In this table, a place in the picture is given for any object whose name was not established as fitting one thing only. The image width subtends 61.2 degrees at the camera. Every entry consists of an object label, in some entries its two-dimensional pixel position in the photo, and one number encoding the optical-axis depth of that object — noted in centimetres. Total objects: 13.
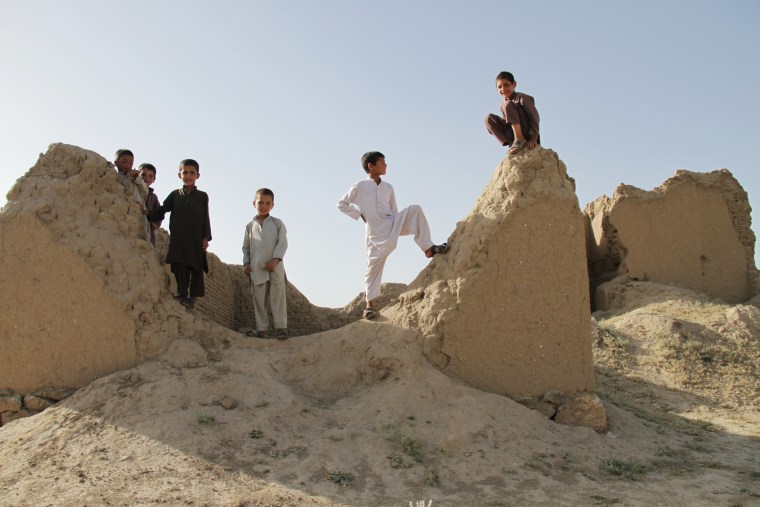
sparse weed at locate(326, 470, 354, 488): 362
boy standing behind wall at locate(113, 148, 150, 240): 540
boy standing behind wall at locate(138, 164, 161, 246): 560
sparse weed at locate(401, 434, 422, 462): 393
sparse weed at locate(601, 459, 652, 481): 406
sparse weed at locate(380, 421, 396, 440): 404
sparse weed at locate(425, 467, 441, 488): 369
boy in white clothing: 516
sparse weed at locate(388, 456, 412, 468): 382
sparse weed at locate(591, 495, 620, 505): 355
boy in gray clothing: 521
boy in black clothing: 507
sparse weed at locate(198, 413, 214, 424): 404
